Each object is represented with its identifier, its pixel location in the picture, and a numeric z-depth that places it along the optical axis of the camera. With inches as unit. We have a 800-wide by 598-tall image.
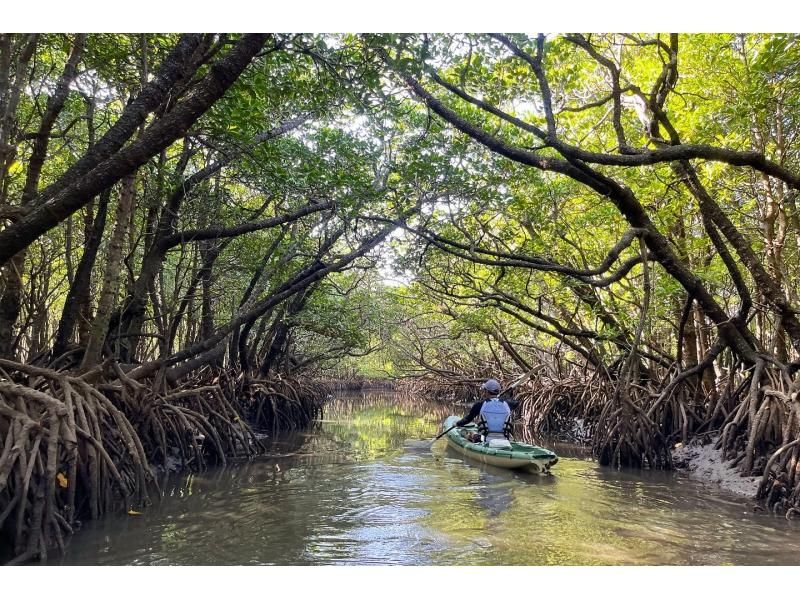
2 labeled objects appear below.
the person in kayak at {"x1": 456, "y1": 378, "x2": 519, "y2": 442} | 358.3
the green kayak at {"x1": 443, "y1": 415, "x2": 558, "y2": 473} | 319.6
